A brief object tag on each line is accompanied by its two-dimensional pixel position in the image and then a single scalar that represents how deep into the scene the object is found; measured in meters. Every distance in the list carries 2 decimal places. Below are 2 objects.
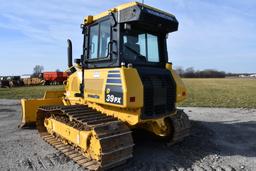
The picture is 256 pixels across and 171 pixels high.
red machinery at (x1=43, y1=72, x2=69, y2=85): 28.86
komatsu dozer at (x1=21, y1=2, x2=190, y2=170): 3.68
